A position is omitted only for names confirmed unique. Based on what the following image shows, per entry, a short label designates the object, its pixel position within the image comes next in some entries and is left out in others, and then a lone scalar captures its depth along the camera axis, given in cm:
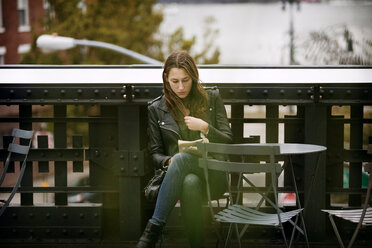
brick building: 2902
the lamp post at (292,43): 2845
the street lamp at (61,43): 1881
